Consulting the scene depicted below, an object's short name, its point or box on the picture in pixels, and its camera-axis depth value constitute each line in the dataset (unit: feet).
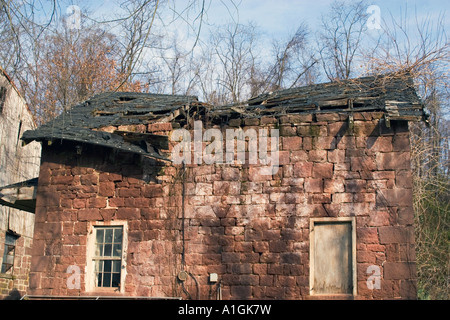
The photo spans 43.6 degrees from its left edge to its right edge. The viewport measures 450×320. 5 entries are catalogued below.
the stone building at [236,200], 32.58
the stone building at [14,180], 56.59
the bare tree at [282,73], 82.94
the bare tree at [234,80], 78.74
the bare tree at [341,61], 77.81
